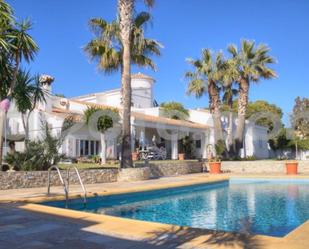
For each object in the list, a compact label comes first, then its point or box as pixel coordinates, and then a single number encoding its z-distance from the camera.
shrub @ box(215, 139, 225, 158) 24.36
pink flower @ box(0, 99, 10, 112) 9.75
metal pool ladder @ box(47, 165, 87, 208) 8.58
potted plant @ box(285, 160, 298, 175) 18.37
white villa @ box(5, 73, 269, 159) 21.17
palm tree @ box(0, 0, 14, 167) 10.91
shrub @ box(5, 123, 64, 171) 12.51
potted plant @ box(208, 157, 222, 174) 19.60
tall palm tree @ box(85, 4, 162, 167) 15.17
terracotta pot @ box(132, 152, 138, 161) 23.10
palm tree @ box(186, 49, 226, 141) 24.00
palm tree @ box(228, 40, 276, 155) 24.23
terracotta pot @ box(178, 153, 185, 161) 26.90
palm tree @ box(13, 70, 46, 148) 14.46
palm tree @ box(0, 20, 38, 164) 11.88
